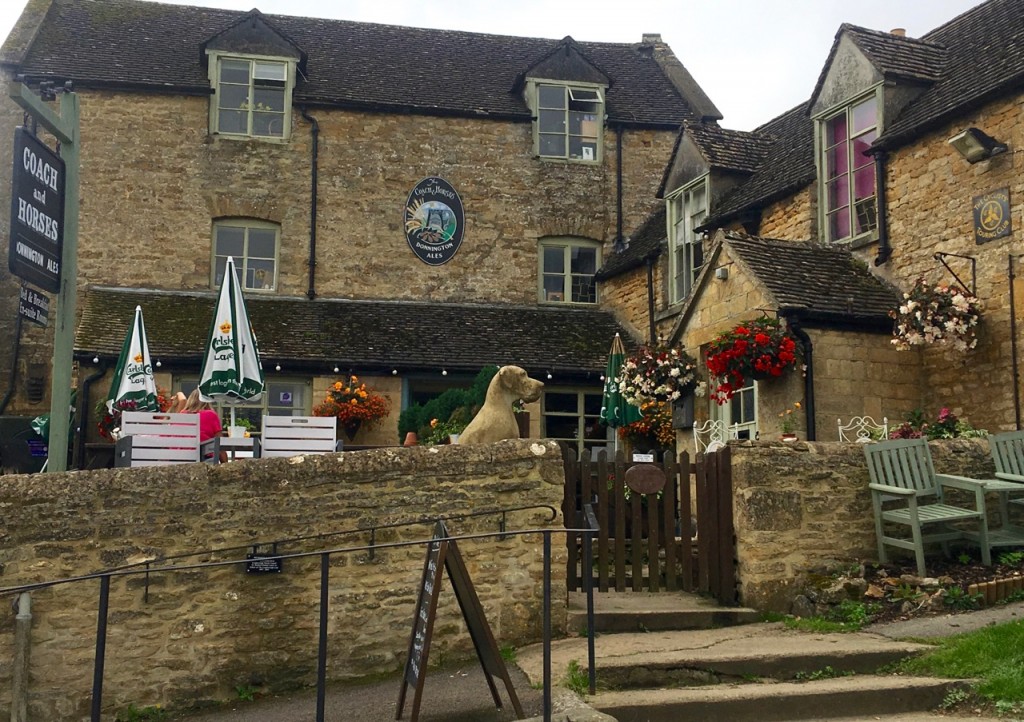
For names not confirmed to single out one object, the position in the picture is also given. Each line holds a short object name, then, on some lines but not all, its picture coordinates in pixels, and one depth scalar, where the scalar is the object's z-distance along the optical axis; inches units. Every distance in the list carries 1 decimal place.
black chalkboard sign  272.7
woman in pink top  460.1
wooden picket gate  375.6
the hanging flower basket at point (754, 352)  503.2
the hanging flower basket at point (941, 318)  487.2
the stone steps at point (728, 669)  276.8
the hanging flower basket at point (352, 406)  708.7
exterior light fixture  492.1
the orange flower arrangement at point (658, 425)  642.2
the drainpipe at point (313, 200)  806.5
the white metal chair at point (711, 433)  564.7
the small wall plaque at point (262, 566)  342.0
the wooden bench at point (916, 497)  367.6
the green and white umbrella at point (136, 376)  528.7
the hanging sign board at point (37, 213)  368.5
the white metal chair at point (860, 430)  508.7
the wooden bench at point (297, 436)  434.3
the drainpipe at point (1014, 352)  472.4
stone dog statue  397.7
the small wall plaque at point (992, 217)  488.1
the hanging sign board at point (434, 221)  831.1
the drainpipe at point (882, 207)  558.8
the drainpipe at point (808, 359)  510.0
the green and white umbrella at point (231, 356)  483.8
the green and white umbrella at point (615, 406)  609.0
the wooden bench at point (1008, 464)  384.2
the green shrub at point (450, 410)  609.0
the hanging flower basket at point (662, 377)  585.0
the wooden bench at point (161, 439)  409.1
